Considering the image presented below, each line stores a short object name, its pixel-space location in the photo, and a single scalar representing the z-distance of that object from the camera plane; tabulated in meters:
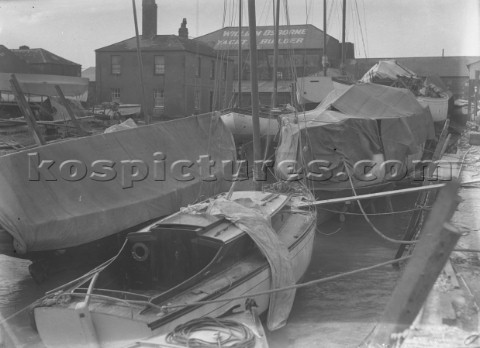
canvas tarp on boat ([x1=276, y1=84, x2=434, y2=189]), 17.25
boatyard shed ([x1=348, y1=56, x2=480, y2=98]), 64.44
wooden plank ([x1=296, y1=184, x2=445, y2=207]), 9.42
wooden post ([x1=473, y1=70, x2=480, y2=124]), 32.35
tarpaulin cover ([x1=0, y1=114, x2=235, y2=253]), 11.09
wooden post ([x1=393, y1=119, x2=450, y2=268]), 12.64
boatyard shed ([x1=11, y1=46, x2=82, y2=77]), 44.37
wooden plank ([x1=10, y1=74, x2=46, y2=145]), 15.37
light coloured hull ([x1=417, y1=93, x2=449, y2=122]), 31.13
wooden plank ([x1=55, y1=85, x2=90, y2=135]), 20.14
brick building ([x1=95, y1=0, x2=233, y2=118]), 44.19
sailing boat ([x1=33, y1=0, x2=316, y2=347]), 8.18
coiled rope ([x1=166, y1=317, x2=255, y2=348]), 6.73
